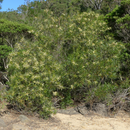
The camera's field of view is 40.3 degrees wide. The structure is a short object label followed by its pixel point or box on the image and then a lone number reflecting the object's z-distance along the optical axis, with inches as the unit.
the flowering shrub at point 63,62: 207.6
